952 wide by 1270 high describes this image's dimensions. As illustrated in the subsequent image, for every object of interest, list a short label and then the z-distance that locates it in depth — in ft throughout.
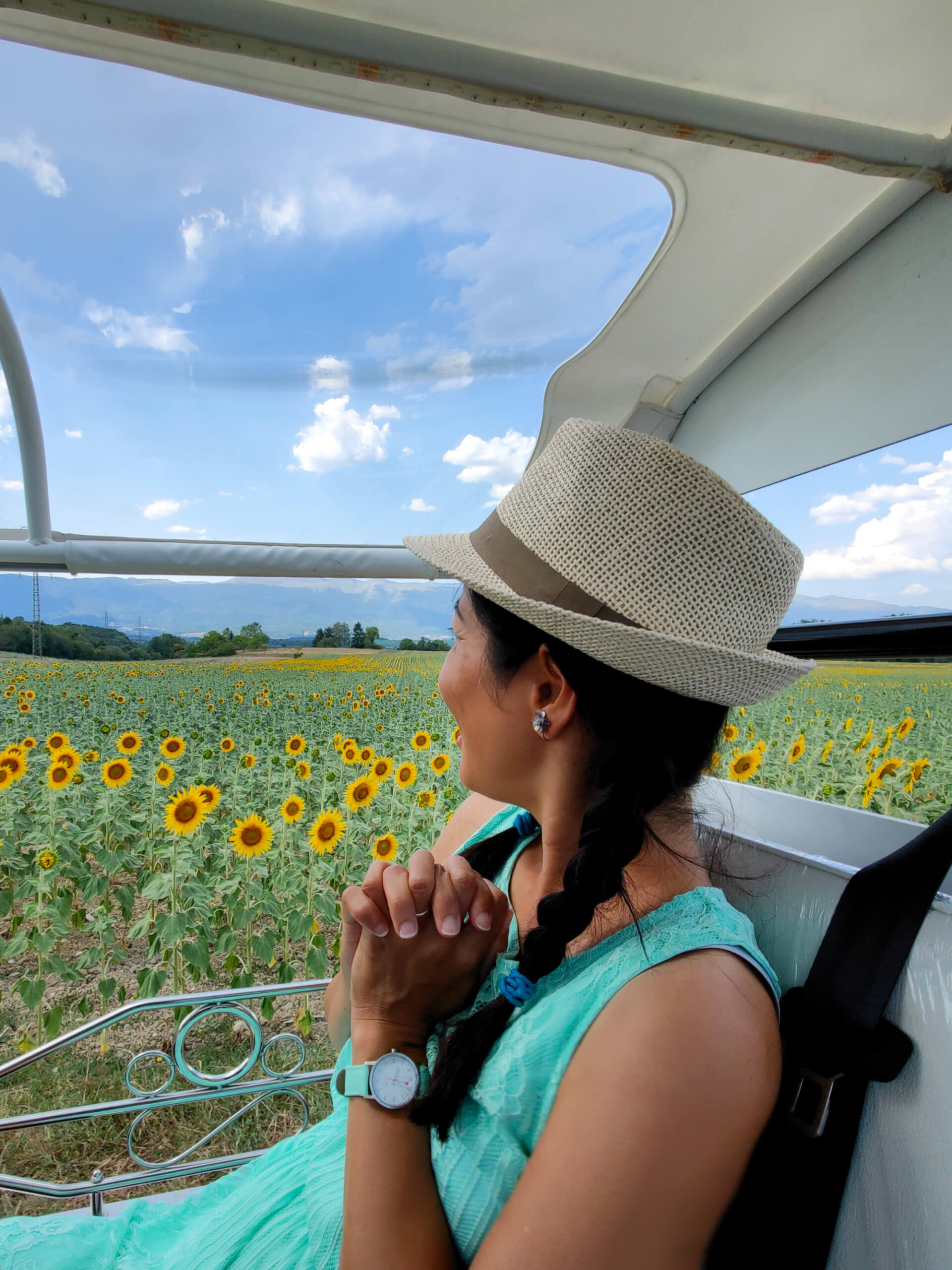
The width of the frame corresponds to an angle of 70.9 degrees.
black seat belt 1.82
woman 1.60
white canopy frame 2.51
